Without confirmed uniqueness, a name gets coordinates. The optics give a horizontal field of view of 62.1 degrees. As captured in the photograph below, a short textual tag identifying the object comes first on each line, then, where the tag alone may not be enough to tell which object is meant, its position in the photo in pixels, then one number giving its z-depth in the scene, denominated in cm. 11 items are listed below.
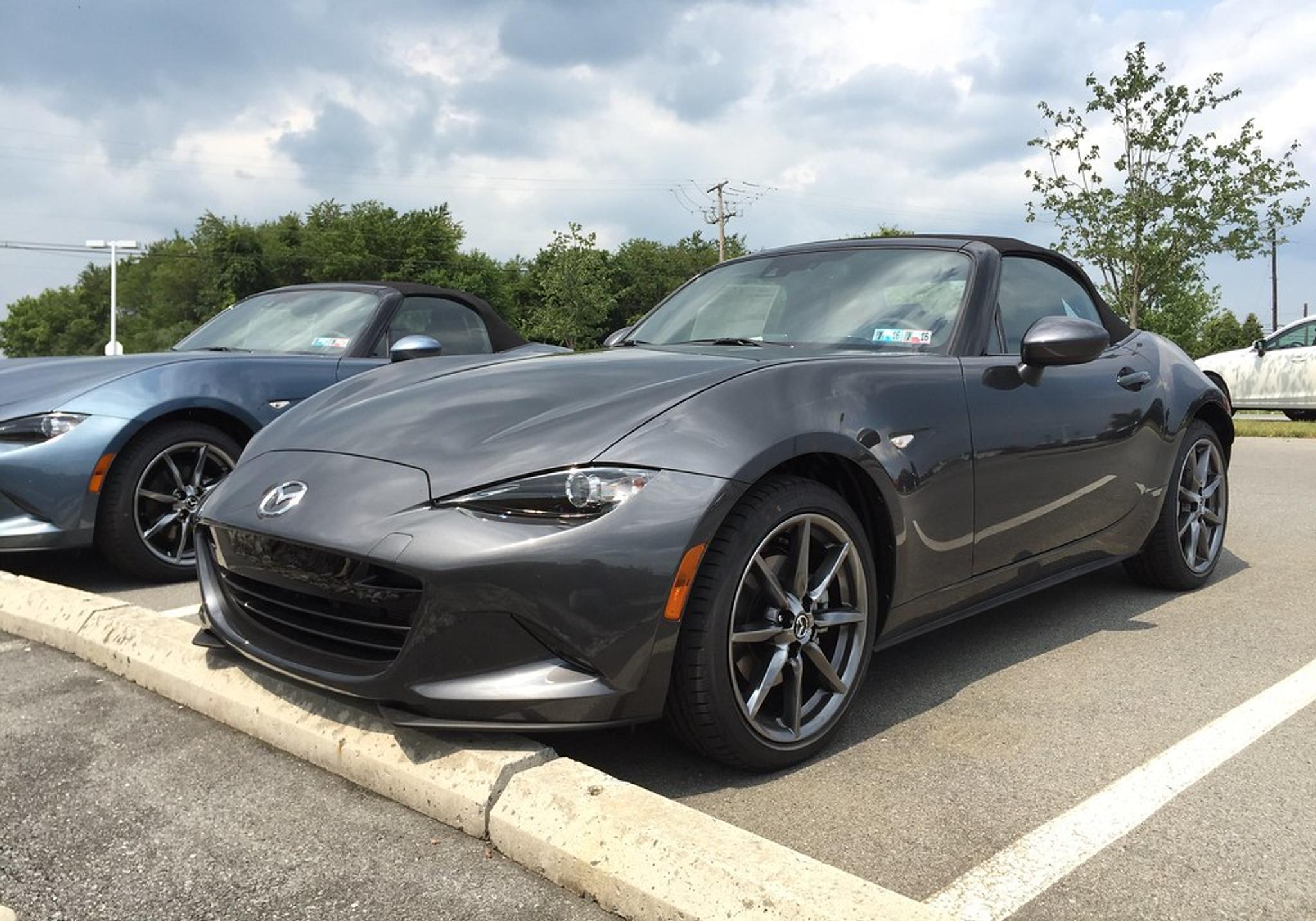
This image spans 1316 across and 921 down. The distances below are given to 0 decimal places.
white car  1634
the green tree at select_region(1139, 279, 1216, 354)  2258
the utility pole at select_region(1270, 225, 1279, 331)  6228
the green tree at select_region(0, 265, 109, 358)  9612
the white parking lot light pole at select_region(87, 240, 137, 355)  4719
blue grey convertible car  452
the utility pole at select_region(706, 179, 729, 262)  5672
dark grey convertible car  234
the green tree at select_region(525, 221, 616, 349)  5944
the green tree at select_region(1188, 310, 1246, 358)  5475
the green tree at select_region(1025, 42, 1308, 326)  2022
